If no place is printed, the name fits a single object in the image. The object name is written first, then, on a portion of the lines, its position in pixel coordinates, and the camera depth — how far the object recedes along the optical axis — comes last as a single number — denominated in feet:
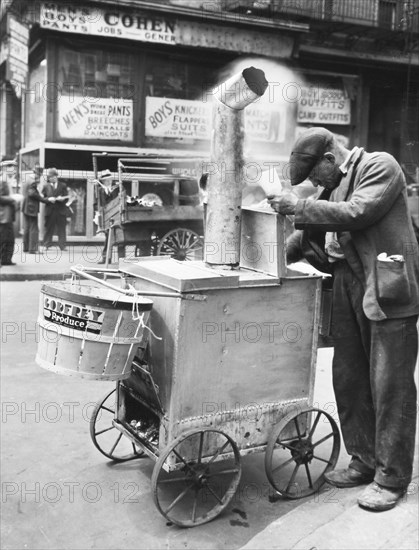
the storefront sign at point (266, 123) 60.03
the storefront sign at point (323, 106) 62.93
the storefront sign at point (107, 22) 50.98
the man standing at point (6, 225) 43.62
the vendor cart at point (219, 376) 10.91
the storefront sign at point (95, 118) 54.08
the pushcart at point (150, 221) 39.22
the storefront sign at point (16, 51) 50.38
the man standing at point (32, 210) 48.42
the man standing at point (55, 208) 51.08
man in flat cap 10.68
